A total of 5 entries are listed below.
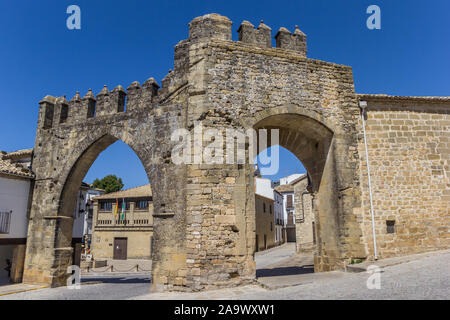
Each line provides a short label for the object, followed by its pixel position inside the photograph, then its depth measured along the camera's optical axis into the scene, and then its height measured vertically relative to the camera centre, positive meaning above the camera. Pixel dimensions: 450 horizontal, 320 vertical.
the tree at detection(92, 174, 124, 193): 36.41 +4.93
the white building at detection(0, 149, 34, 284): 10.47 +0.67
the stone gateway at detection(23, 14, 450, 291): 7.73 +2.06
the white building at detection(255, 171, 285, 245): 34.51 +3.12
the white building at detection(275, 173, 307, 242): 39.91 +2.14
